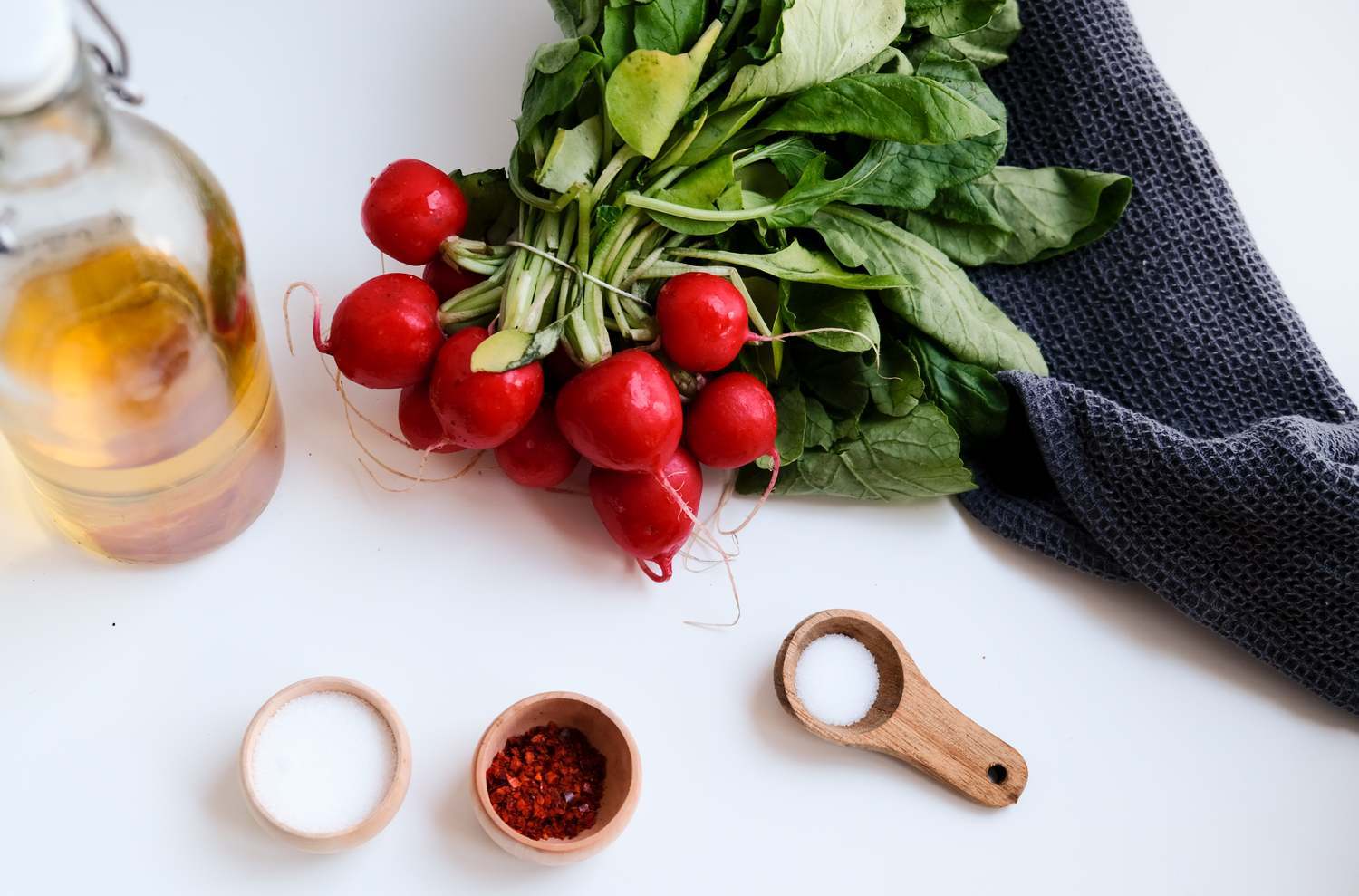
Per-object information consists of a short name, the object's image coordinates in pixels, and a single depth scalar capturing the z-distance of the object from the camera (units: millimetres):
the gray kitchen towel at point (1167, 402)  889
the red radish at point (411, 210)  805
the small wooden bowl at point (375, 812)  725
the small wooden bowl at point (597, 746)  744
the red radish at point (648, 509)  832
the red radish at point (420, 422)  838
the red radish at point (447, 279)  848
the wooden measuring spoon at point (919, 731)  841
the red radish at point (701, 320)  792
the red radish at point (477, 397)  770
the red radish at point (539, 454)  844
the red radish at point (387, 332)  793
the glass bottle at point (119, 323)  574
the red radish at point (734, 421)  828
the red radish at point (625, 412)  773
